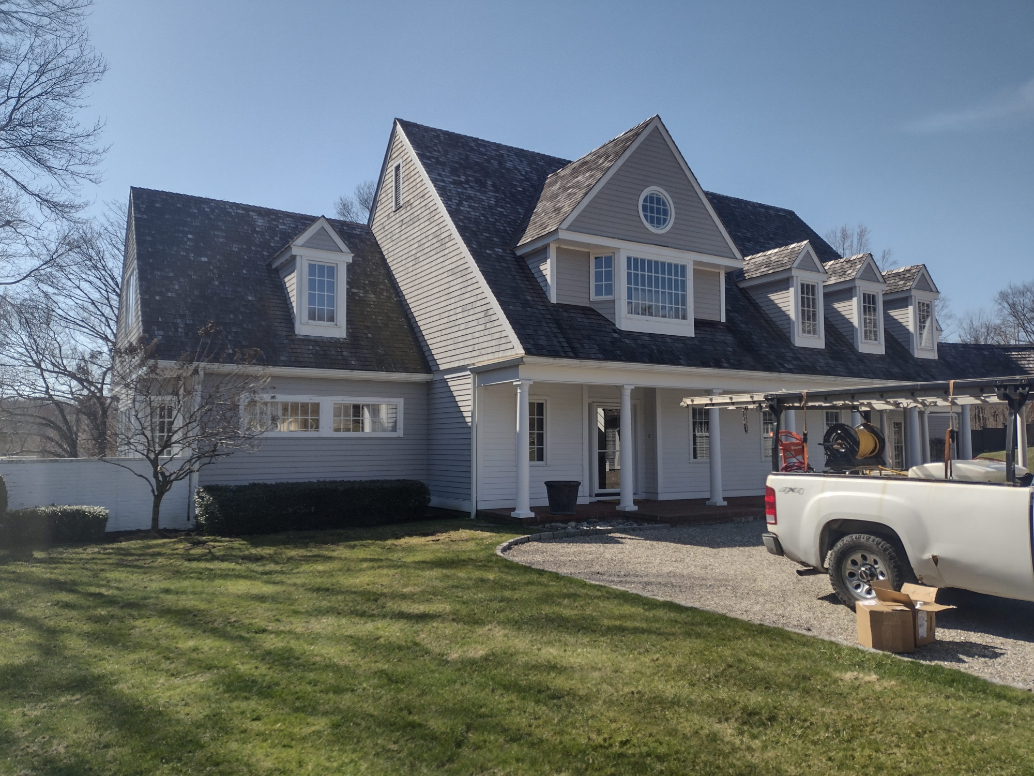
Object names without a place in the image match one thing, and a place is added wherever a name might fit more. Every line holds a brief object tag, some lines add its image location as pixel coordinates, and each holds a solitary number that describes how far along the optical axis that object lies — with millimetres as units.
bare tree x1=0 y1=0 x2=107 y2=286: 15641
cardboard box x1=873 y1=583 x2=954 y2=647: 6047
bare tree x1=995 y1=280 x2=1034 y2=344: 52781
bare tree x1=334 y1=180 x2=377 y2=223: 39719
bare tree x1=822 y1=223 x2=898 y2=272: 44594
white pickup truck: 6180
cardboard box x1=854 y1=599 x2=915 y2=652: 5965
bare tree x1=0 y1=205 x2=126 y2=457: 20906
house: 15164
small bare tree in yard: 12648
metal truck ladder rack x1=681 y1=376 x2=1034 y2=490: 6735
